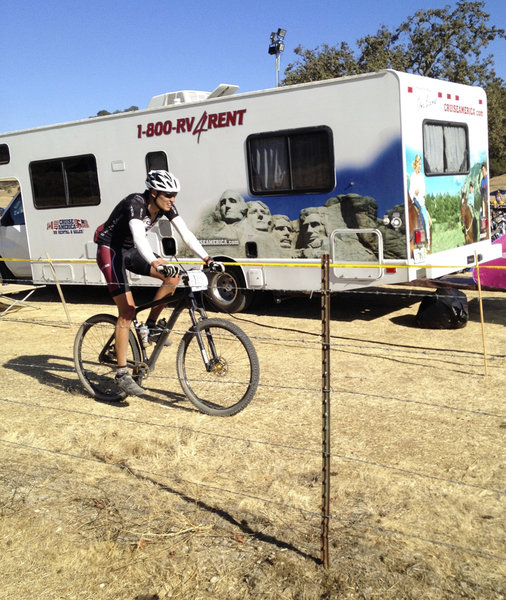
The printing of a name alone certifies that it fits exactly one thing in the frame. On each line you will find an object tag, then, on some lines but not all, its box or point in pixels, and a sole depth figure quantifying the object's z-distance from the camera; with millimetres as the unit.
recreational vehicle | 7355
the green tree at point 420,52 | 29234
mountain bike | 4738
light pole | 17734
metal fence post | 3027
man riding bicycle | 4832
